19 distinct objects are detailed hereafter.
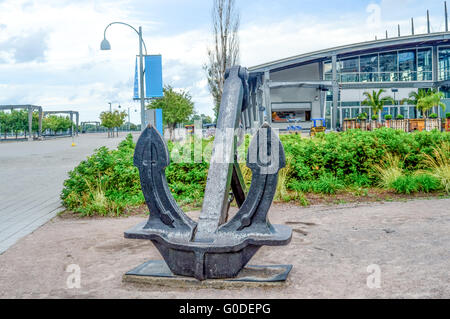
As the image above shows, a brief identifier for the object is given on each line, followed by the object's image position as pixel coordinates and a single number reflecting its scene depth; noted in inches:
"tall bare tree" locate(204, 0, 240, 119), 895.7
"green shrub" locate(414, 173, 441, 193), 300.8
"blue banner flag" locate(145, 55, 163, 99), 673.0
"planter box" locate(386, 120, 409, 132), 998.2
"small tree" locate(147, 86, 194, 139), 1253.1
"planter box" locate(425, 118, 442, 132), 967.6
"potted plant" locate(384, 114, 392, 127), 1030.8
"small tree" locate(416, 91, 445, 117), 1254.7
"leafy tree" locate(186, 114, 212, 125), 1415.5
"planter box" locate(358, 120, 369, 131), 1061.6
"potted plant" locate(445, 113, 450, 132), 921.6
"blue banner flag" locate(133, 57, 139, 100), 714.2
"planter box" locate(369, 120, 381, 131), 1068.0
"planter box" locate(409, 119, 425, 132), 981.8
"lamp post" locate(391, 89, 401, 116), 1489.1
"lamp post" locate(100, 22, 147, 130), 684.7
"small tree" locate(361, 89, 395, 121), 1408.6
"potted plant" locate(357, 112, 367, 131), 1061.8
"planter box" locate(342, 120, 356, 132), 1137.2
